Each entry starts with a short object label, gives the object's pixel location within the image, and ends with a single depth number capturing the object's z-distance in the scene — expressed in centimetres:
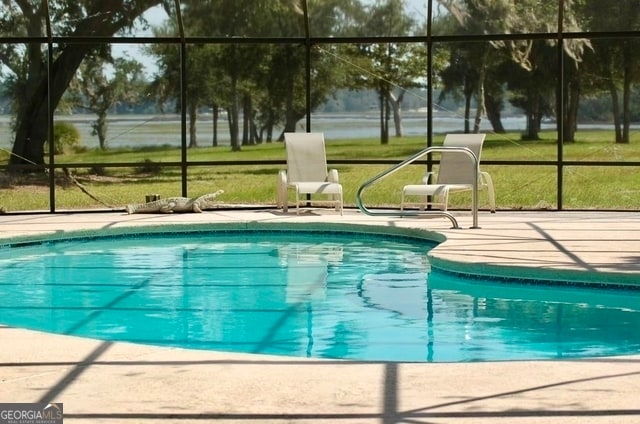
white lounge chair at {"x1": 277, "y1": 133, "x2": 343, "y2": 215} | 1203
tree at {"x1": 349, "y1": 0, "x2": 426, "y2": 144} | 1502
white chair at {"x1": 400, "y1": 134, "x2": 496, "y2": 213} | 1151
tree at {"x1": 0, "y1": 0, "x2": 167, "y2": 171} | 1377
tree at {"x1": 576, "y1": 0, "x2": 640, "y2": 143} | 1498
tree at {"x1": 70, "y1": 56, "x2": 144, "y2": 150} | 1497
